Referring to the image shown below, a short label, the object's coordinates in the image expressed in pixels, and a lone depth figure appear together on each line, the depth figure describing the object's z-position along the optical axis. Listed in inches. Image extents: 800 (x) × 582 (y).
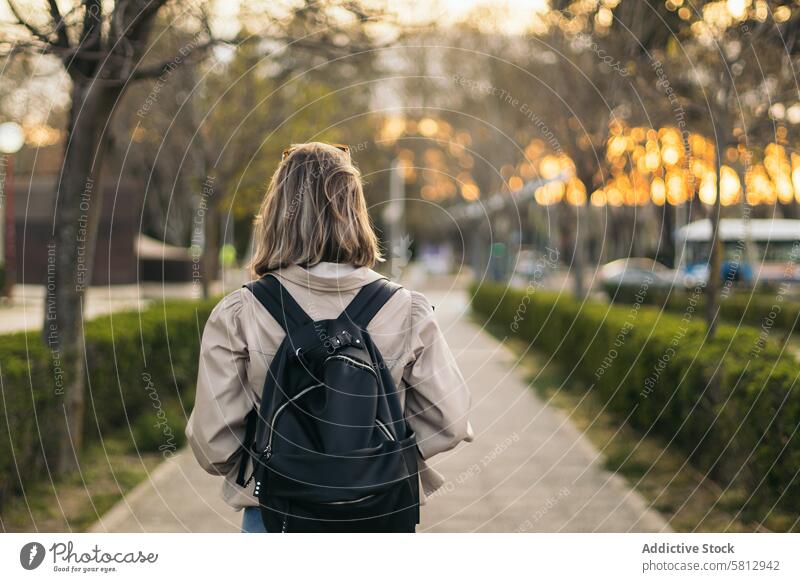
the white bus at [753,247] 1635.1
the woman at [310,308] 127.0
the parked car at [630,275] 1161.1
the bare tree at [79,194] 298.2
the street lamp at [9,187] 614.4
